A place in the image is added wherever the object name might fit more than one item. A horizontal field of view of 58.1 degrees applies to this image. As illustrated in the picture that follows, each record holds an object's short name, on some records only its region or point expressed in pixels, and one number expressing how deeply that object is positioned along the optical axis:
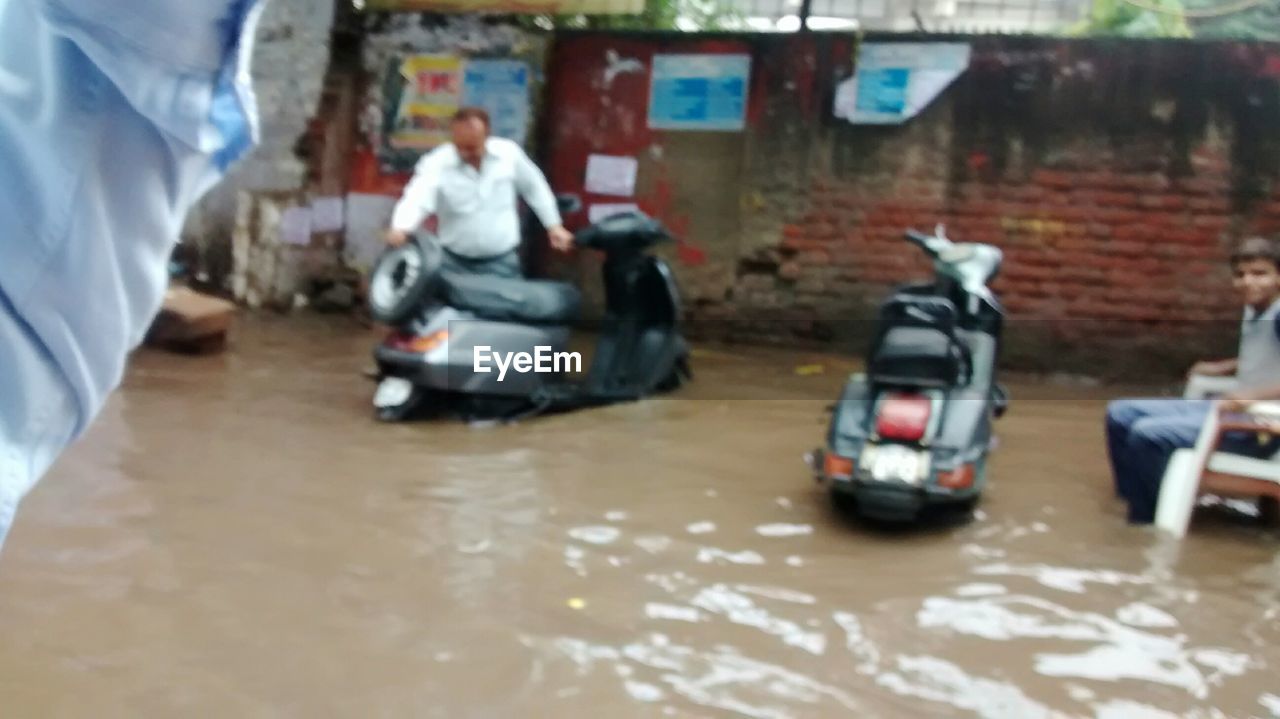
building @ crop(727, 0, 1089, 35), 6.96
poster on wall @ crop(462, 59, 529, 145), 6.97
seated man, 3.46
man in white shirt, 5.18
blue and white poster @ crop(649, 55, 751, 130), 6.64
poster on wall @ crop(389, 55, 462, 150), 7.18
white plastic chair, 3.30
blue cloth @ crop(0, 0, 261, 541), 0.75
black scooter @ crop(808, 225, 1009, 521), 3.30
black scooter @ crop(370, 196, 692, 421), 4.71
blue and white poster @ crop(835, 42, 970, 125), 6.22
